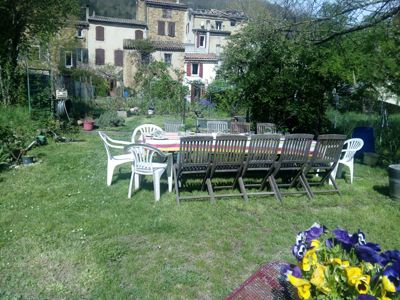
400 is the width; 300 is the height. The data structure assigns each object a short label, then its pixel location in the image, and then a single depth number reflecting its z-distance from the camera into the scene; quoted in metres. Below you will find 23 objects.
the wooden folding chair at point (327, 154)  5.91
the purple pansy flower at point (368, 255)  1.53
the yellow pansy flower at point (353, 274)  1.42
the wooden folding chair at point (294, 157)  5.76
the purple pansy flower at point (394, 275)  1.40
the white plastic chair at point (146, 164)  5.44
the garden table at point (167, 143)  5.86
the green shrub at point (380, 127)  9.64
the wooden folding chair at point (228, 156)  5.45
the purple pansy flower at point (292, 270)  1.57
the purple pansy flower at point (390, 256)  1.48
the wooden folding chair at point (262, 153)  5.59
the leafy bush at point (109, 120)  13.02
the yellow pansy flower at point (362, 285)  1.42
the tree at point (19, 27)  11.14
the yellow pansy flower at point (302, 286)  1.47
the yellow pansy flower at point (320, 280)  1.46
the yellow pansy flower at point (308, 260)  1.54
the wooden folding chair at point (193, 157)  5.31
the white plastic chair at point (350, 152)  6.91
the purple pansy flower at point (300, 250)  1.72
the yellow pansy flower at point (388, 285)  1.36
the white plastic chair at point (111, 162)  6.07
